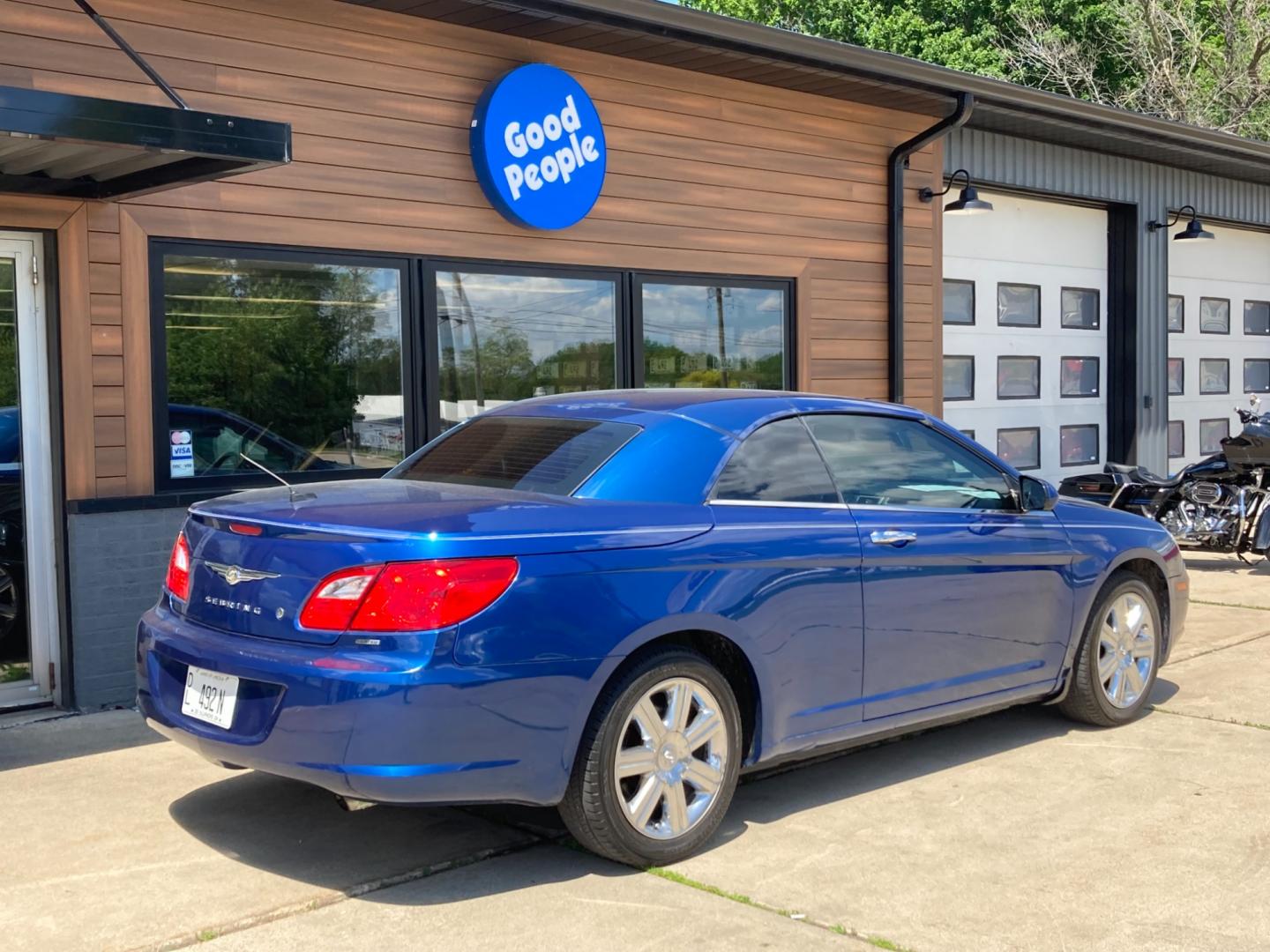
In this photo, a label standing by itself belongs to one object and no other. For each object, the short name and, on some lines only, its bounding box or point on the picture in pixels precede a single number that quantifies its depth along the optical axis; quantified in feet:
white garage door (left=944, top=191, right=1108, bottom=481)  40.73
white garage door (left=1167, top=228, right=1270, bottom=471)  48.80
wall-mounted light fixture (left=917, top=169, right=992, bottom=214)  36.58
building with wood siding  22.03
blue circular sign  26.91
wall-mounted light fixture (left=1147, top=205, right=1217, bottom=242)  45.29
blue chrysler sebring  13.37
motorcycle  35.70
